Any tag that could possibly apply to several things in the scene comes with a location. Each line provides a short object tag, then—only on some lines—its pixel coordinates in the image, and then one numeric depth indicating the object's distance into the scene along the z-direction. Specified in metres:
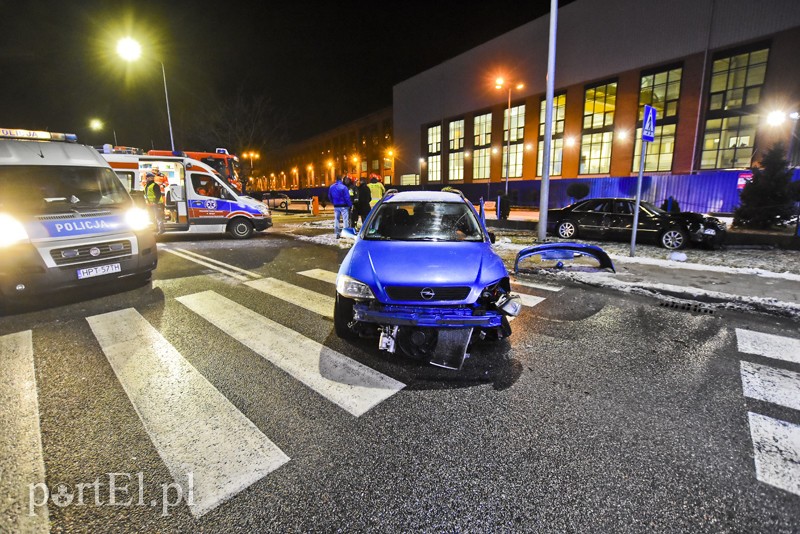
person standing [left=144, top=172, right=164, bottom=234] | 12.62
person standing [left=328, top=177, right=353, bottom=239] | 12.09
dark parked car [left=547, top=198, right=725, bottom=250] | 9.65
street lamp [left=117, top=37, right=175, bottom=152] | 16.95
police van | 4.89
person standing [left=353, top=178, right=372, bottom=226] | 13.17
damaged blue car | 3.36
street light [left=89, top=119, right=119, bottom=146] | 27.28
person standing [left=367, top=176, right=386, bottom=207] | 13.98
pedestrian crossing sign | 7.59
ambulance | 12.70
